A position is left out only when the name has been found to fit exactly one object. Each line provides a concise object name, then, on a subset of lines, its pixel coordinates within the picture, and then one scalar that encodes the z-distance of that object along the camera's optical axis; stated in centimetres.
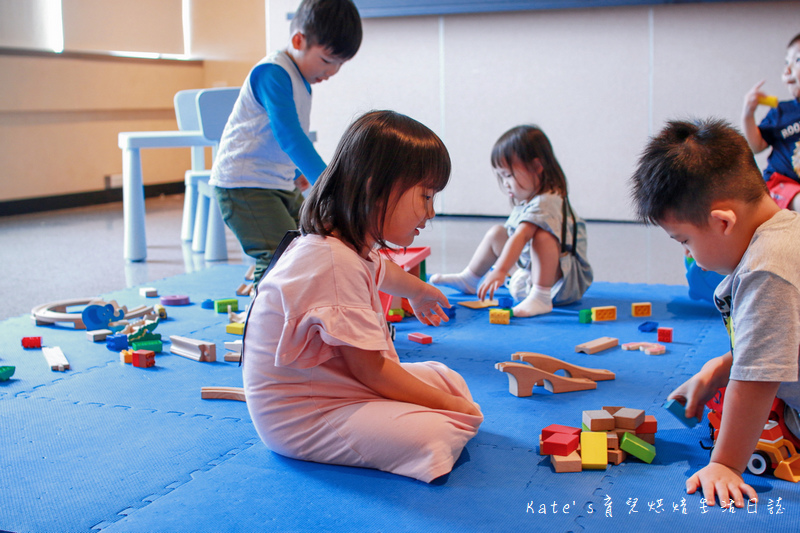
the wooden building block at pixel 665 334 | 169
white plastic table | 288
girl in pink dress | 102
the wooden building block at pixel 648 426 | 113
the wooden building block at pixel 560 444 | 106
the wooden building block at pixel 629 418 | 111
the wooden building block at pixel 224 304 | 205
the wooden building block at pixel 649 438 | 112
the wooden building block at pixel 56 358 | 154
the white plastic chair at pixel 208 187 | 272
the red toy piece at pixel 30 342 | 171
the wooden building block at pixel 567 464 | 104
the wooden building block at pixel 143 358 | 156
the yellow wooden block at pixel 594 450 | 105
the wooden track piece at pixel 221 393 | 136
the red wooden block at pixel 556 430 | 110
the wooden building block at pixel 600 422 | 111
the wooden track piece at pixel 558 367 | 141
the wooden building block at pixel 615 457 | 106
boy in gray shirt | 91
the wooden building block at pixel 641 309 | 195
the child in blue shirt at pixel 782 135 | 229
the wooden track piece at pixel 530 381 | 134
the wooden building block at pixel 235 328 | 182
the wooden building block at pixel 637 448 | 106
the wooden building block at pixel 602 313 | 193
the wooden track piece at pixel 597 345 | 162
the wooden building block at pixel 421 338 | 174
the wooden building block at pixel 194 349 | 160
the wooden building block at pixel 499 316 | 192
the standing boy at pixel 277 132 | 185
